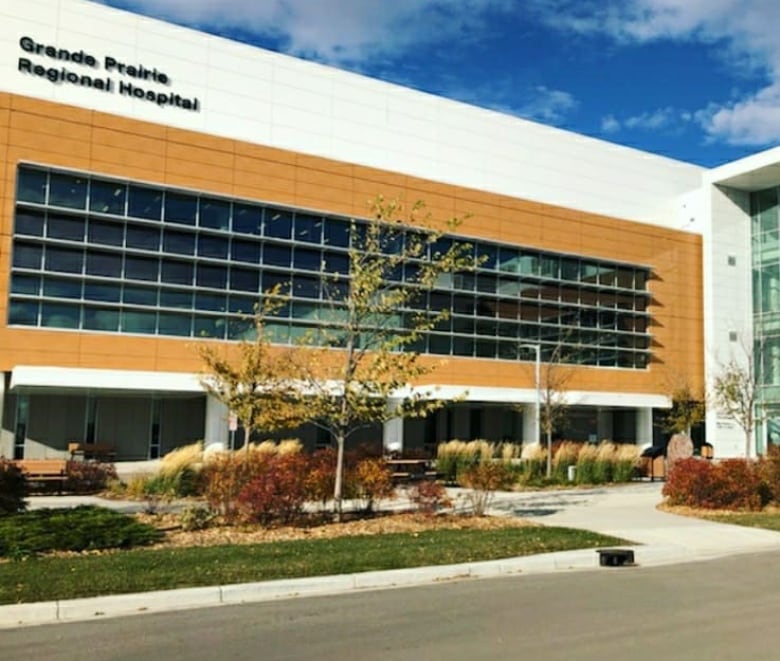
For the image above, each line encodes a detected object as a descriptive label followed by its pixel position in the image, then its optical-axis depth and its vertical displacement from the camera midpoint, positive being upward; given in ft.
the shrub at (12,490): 46.50 -4.27
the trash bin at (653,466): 98.65 -3.70
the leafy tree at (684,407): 152.25 +5.15
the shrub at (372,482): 53.93 -3.62
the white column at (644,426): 153.58 +1.47
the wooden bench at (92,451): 106.22 -4.41
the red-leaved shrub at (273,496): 46.29 -4.10
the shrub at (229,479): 47.24 -3.36
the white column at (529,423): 141.55 +1.21
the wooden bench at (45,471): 67.92 -4.59
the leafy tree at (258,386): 56.75 +2.85
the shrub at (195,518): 45.21 -5.32
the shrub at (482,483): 55.11 -3.85
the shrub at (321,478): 50.85 -3.37
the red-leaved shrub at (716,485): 61.41 -3.56
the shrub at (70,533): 37.37 -5.39
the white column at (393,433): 121.32 -1.03
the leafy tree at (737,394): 97.44 +5.52
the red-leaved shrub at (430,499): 51.49 -4.36
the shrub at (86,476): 69.87 -5.03
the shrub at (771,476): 63.46 -2.80
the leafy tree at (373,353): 51.21 +4.56
